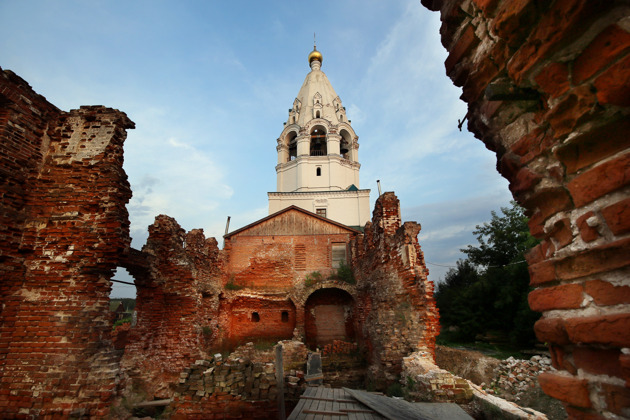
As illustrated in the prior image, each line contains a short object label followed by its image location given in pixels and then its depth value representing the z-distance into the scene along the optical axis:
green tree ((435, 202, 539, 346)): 17.50
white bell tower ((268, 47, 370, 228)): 29.95
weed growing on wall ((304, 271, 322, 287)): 17.11
